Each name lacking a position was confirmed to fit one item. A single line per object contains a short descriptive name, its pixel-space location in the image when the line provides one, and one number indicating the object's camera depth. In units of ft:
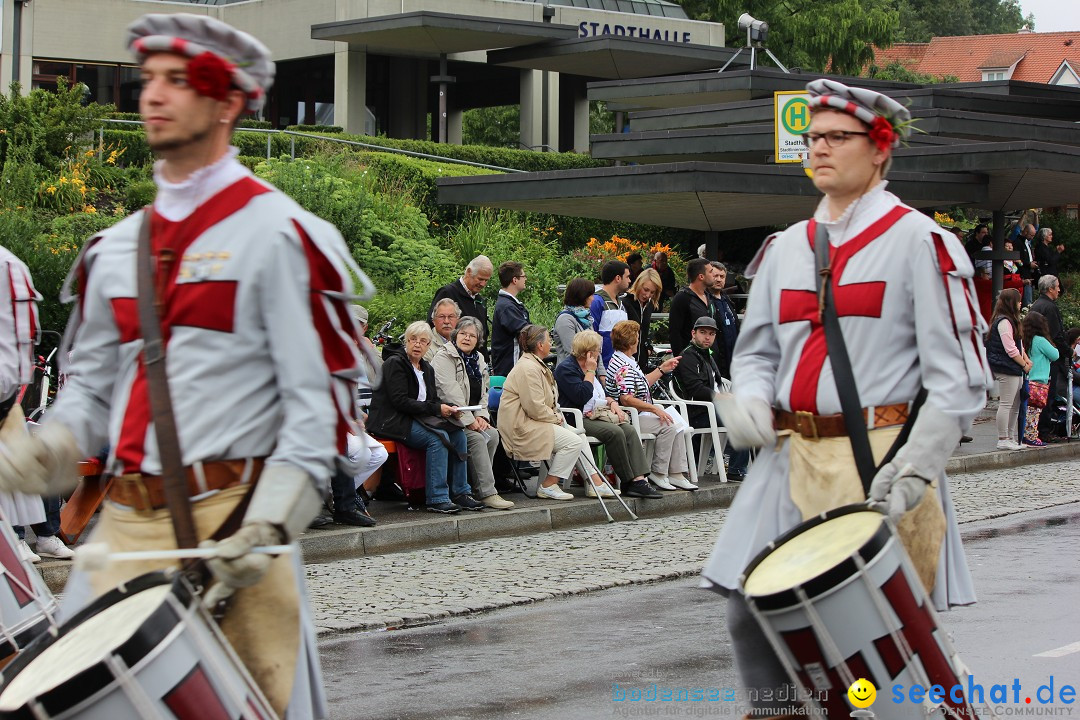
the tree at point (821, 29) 170.30
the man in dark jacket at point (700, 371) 47.06
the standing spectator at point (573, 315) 46.96
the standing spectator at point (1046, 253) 88.58
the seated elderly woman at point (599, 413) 43.70
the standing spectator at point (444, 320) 42.32
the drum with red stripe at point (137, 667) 10.73
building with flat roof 130.62
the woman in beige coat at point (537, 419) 41.81
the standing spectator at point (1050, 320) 59.67
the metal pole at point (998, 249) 82.12
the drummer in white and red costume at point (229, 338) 12.03
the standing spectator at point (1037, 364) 57.88
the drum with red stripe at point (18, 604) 17.24
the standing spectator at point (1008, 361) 57.06
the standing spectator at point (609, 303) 47.85
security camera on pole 82.47
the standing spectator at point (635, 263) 59.00
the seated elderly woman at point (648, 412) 45.09
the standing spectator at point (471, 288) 45.91
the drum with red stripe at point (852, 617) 13.43
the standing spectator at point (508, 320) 45.80
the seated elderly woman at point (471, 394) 41.29
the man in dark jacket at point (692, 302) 48.06
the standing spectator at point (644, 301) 51.16
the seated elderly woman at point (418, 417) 39.91
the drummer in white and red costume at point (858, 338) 15.02
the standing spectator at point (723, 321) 48.67
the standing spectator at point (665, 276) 61.31
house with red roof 319.27
